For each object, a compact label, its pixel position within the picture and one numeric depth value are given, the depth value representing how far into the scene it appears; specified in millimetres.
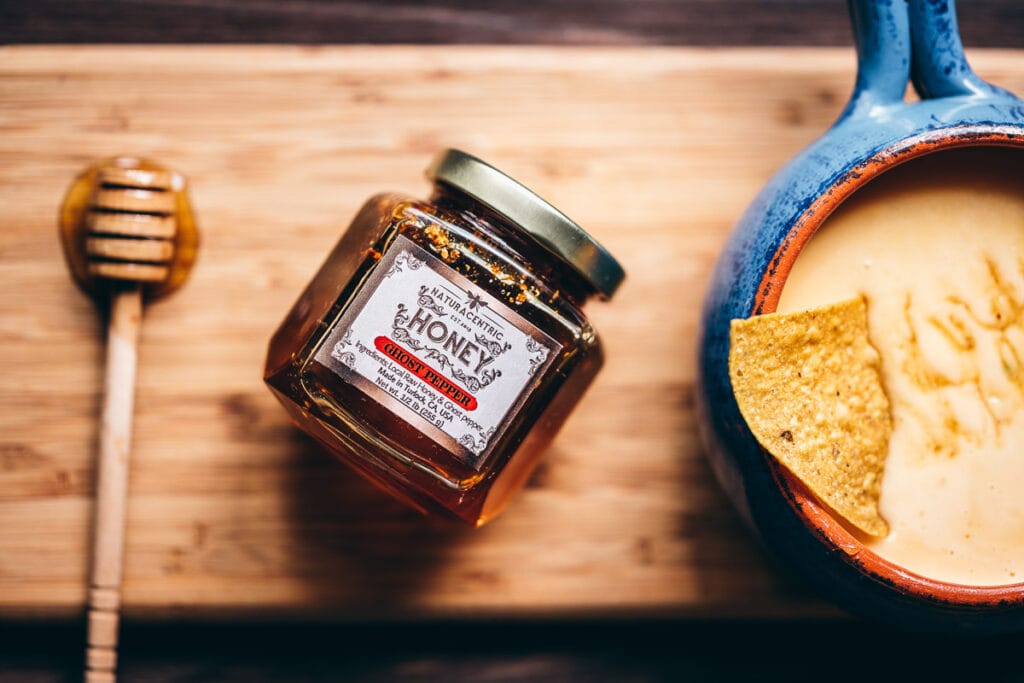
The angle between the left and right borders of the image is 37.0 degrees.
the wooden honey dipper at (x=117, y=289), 423
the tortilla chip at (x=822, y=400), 369
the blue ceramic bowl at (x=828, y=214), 366
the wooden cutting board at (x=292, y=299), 436
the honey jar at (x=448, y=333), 384
